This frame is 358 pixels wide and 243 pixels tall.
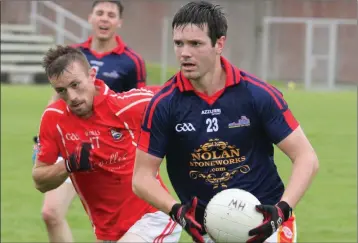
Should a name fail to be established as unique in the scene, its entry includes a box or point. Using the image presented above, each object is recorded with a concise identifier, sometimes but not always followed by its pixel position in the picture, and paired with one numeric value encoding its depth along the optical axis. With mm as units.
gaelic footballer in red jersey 13062
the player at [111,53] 18781
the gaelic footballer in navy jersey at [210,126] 10523
